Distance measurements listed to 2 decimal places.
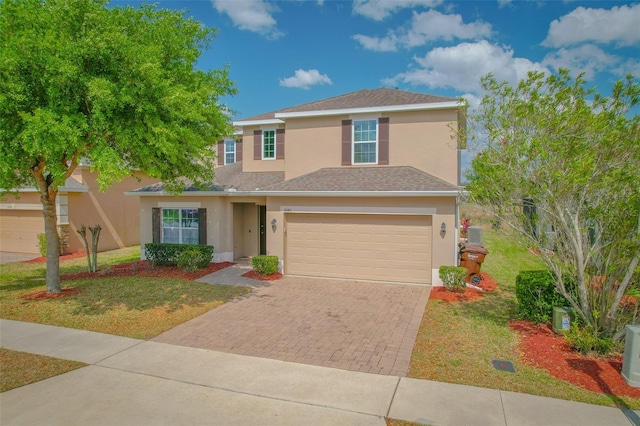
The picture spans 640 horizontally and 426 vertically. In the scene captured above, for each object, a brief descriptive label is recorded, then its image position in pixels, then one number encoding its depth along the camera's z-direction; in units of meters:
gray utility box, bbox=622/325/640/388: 5.60
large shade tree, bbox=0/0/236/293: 7.89
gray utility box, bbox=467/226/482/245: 15.26
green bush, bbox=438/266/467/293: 11.05
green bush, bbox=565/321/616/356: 6.52
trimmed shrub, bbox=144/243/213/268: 14.15
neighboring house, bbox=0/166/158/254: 18.53
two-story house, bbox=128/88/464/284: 12.15
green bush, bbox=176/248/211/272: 13.68
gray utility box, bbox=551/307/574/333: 7.48
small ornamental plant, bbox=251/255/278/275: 12.98
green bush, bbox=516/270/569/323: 8.13
